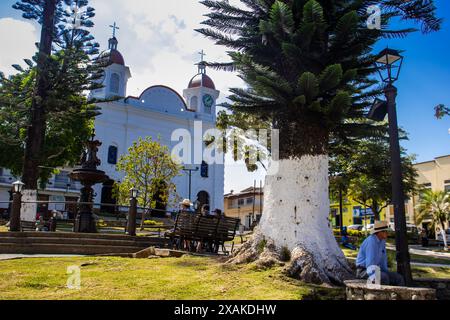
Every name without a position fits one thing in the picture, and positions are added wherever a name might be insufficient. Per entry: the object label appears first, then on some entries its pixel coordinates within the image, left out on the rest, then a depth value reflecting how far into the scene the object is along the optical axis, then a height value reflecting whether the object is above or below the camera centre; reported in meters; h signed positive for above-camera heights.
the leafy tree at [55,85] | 16.69 +5.70
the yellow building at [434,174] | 40.41 +4.76
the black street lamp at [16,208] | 11.35 +0.18
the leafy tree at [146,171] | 25.98 +2.94
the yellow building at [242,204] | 58.31 +2.11
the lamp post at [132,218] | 11.38 -0.05
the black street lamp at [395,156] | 5.70 +0.95
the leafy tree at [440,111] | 11.59 +3.13
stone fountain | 13.05 +1.13
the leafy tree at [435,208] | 28.22 +0.95
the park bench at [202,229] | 9.31 -0.28
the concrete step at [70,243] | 9.88 -0.71
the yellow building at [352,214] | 52.28 +0.72
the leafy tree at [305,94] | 6.46 +2.16
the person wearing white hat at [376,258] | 5.04 -0.48
